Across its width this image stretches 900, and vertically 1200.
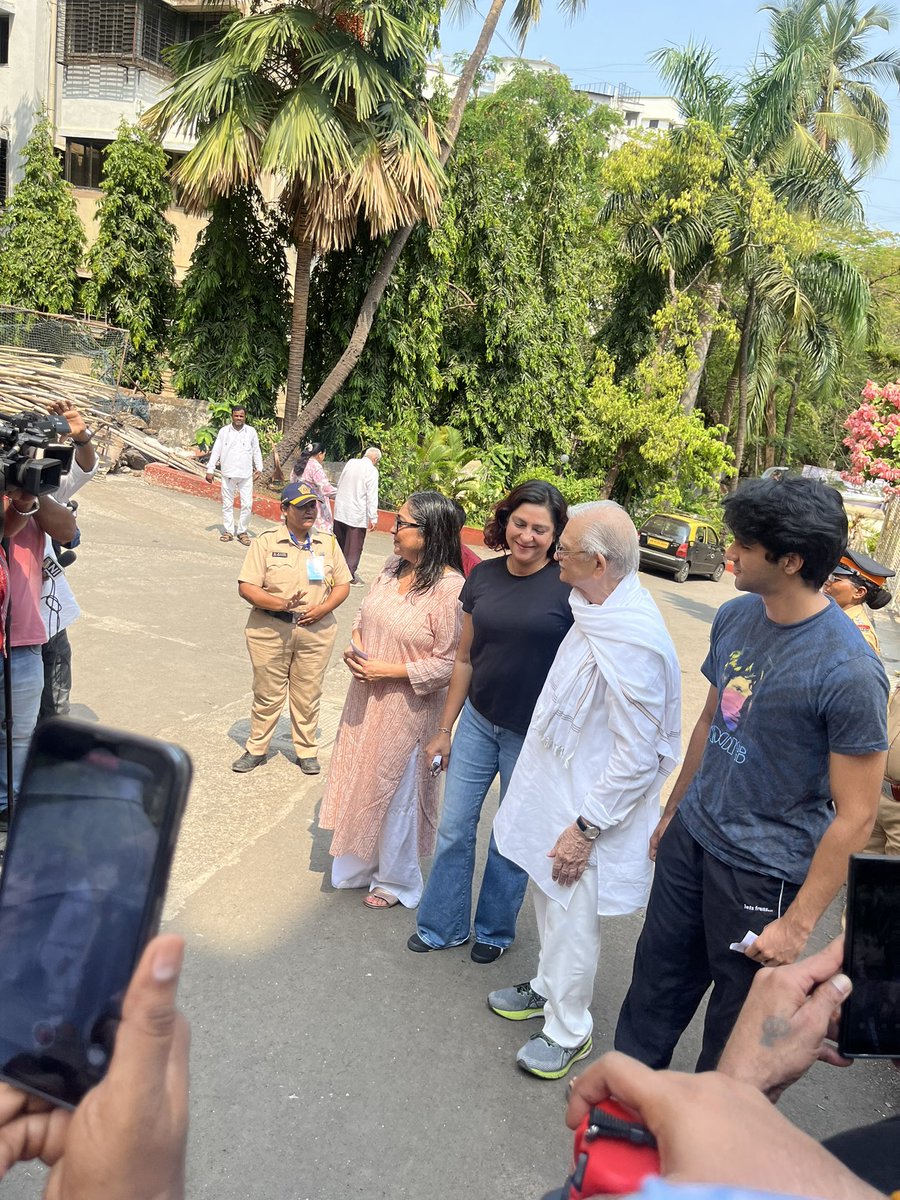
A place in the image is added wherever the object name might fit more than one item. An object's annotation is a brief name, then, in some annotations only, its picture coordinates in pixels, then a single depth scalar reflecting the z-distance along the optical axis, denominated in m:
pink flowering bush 12.78
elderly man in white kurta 3.08
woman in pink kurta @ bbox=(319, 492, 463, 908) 4.12
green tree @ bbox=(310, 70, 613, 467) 17.64
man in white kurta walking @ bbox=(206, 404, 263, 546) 12.33
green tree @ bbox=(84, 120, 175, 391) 17.80
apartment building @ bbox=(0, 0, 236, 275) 21.25
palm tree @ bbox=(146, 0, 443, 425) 13.74
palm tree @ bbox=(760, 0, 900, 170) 23.50
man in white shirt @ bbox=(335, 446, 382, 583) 11.03
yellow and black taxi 19.23
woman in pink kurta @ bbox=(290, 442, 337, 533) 12.07
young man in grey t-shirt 2.41
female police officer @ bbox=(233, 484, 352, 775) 5.43
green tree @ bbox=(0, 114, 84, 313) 18.48
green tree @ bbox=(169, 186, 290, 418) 16.52
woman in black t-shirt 3.61
